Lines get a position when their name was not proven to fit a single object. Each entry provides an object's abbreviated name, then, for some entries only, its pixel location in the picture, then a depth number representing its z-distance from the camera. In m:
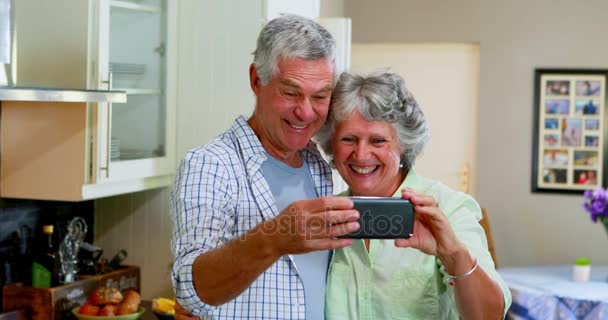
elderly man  1.30
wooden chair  4.98
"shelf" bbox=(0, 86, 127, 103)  2.17
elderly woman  1.66
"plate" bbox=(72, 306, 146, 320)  2.74
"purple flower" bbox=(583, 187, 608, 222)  4.29
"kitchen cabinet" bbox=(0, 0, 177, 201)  2.62
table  3.97
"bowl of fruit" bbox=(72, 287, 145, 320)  2.77
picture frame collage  5.59
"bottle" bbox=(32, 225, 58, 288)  2.85
